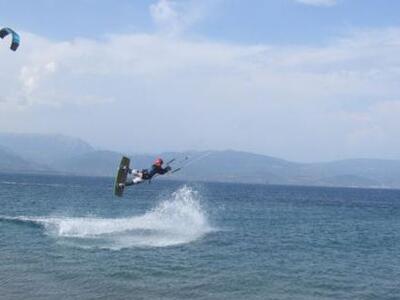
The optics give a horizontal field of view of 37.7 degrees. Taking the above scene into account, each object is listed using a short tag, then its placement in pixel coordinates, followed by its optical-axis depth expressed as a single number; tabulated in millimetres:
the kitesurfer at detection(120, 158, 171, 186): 35031
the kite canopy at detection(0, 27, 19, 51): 28228
